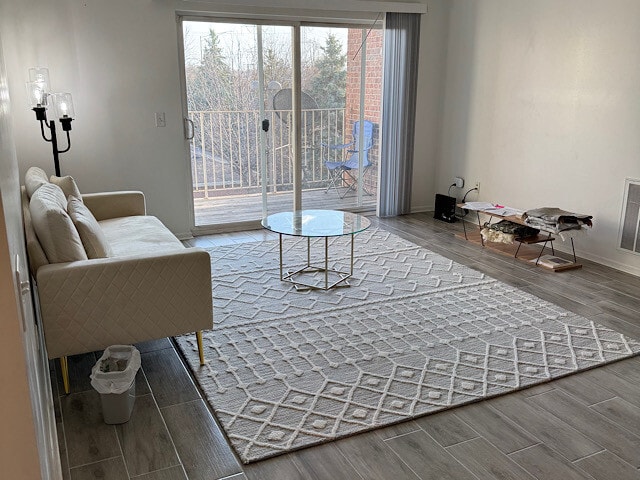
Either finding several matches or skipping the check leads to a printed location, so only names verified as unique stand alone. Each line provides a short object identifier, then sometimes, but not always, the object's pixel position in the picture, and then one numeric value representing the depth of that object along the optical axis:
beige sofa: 2.49
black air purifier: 5.90
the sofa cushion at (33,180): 3.32
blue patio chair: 6.17
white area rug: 2.50
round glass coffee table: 3.83
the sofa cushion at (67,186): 3.64
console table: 4.50
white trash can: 2.35
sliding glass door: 5.30
